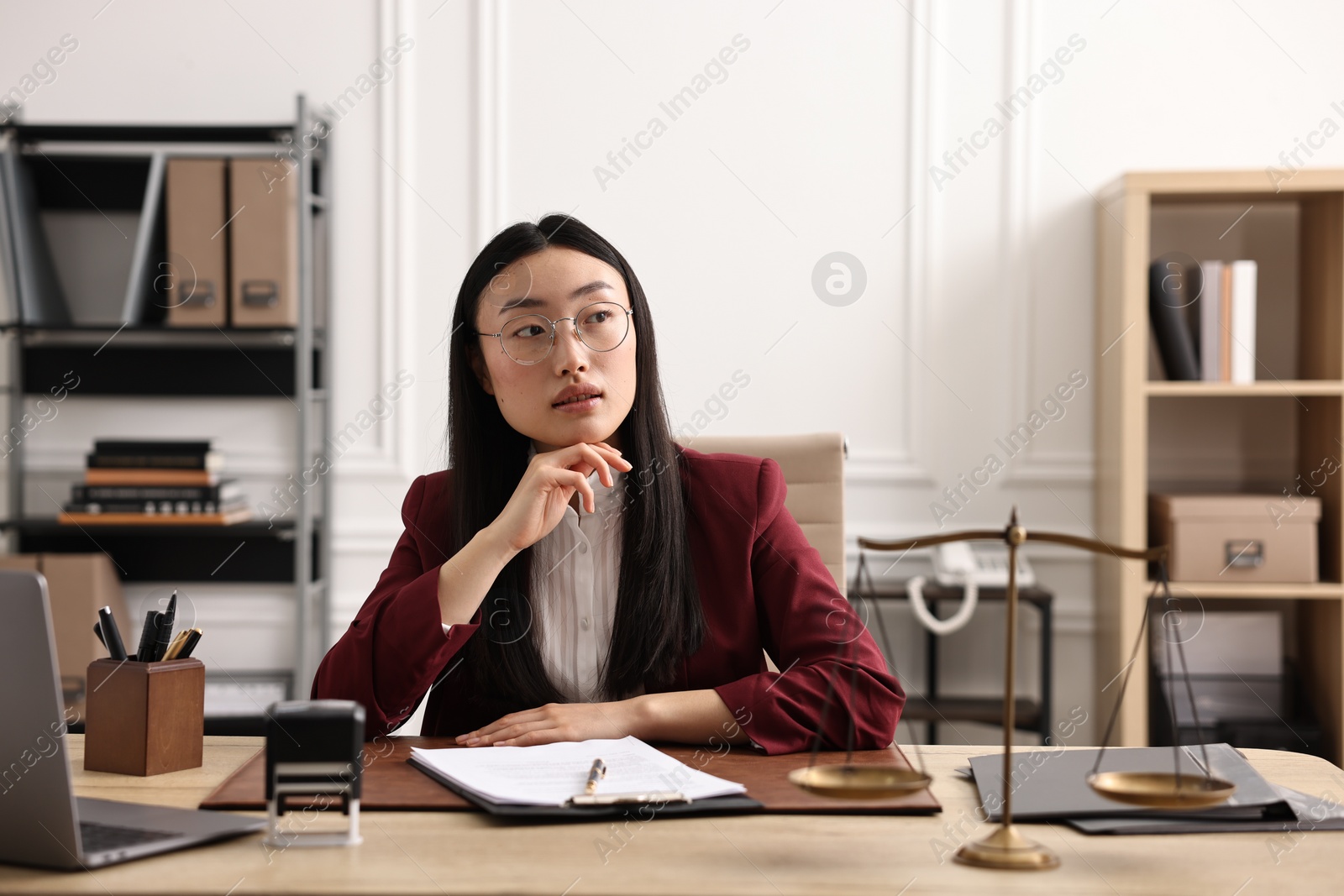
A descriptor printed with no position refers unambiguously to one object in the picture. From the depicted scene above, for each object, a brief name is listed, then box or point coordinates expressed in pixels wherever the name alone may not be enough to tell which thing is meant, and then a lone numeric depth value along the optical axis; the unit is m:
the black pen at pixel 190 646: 1.16
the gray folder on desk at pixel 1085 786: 0.94
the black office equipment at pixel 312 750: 0.90
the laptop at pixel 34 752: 0.80
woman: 1.25
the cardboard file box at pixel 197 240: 2.82
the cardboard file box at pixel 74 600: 2.77
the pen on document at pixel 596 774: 0.96
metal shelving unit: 2.99
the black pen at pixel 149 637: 1.13
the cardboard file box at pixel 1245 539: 2.60
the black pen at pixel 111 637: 1.16
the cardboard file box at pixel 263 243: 2.84
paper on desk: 0.98
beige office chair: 1.84
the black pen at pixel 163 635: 1.14
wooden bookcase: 2.63
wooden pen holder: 1.11
